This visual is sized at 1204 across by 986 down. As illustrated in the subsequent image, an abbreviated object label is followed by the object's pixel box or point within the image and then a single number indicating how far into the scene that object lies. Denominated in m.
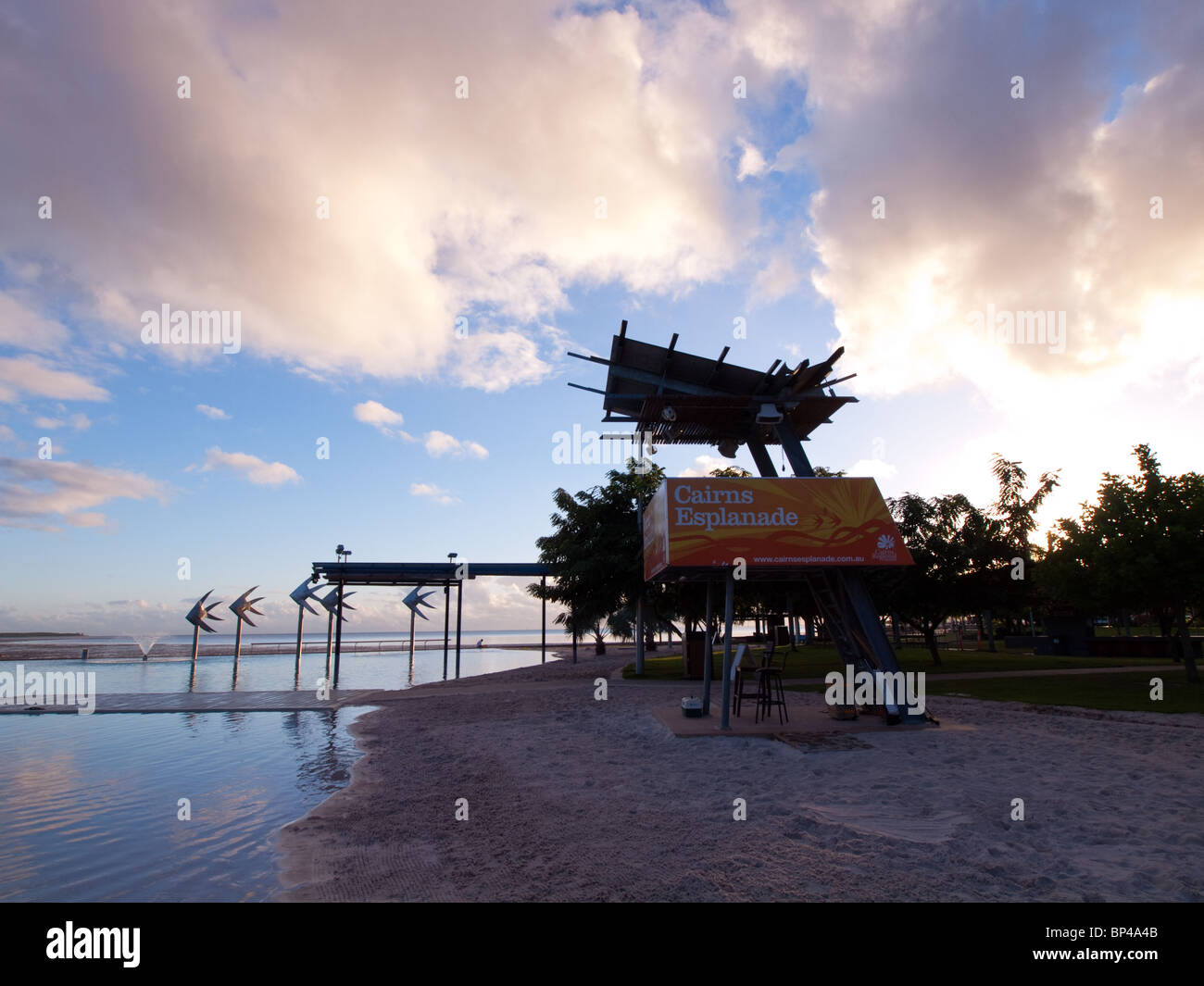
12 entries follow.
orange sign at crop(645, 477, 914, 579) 13.30
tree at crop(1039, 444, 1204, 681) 18.34
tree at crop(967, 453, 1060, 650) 27.95
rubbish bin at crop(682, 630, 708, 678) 26.23
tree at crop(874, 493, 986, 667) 28.06
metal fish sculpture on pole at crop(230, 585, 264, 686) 40.59
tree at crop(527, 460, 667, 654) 29.02
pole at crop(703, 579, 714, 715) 14.67
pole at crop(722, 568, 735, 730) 12.84
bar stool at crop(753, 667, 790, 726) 13.91
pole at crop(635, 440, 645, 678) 28.94
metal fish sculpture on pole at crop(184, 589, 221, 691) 40.05
